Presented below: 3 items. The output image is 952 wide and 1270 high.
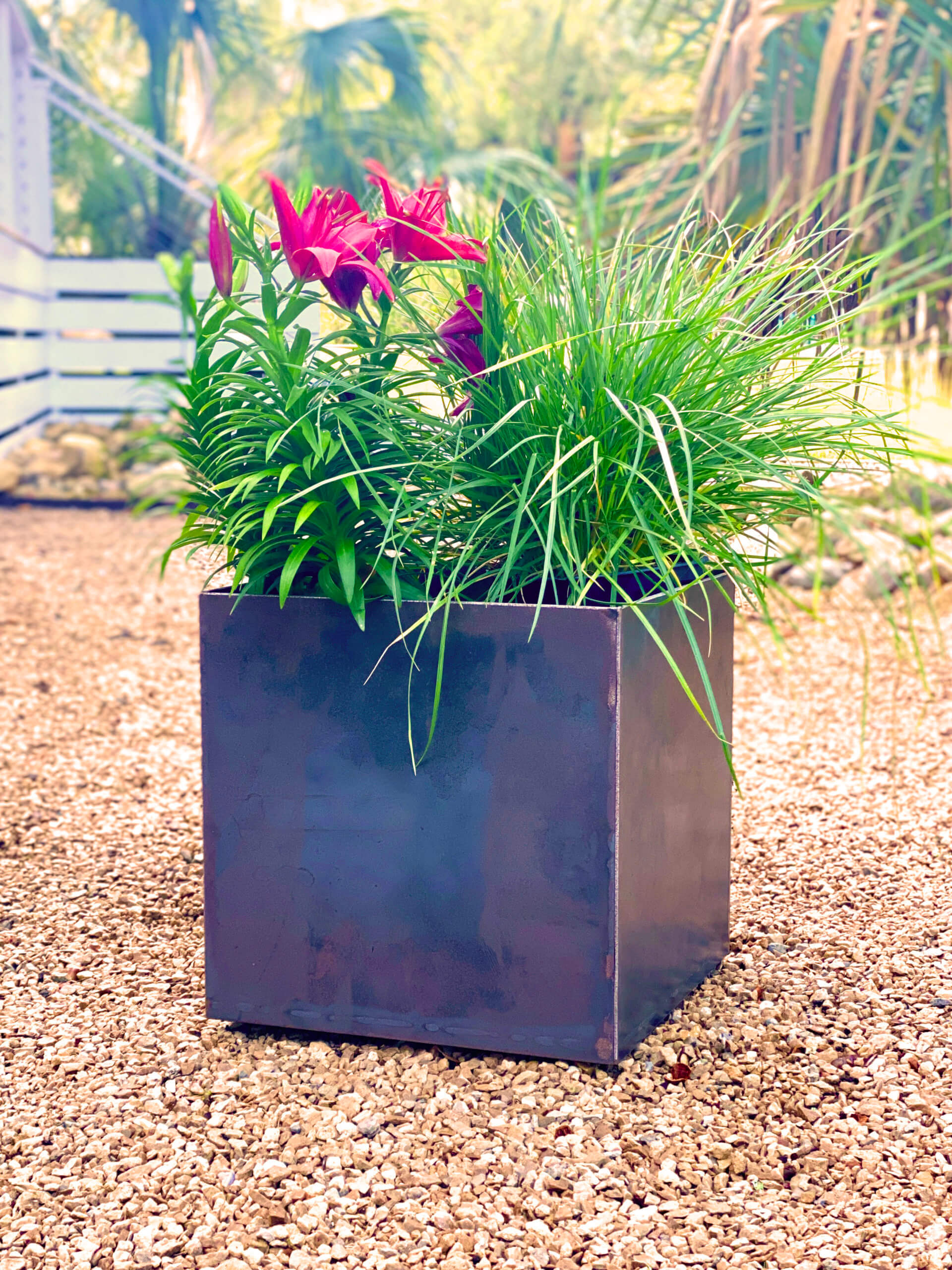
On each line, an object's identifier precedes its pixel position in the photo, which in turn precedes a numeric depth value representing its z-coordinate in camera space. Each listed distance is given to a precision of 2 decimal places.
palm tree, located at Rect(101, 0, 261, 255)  10.41
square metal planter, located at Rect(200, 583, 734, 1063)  1.32
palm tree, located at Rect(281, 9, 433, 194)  9.41
